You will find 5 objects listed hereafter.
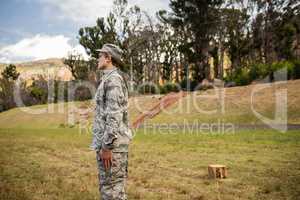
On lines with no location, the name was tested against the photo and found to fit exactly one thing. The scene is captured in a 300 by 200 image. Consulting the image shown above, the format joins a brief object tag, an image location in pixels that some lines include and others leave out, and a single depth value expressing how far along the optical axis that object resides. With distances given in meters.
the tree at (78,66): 56.88
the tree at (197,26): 44.59
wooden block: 8.66
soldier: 4.57
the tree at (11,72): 72.92
